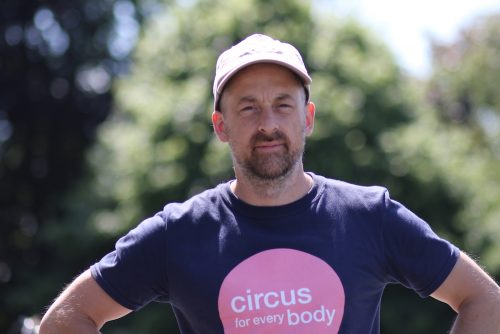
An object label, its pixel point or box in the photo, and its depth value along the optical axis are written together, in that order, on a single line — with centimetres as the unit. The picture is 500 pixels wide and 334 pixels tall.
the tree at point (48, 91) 1939
